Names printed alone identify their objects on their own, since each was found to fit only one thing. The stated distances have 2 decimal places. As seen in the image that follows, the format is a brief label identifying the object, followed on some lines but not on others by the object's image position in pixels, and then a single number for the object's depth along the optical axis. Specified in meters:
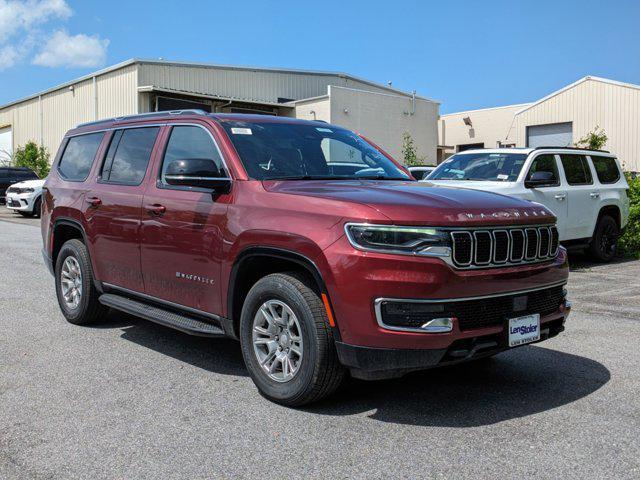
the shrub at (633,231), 12.81
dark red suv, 3.82
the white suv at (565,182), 10.13
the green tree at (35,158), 35.06
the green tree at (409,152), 31.64
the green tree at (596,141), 20.77
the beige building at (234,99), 27.44
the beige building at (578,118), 29.28
